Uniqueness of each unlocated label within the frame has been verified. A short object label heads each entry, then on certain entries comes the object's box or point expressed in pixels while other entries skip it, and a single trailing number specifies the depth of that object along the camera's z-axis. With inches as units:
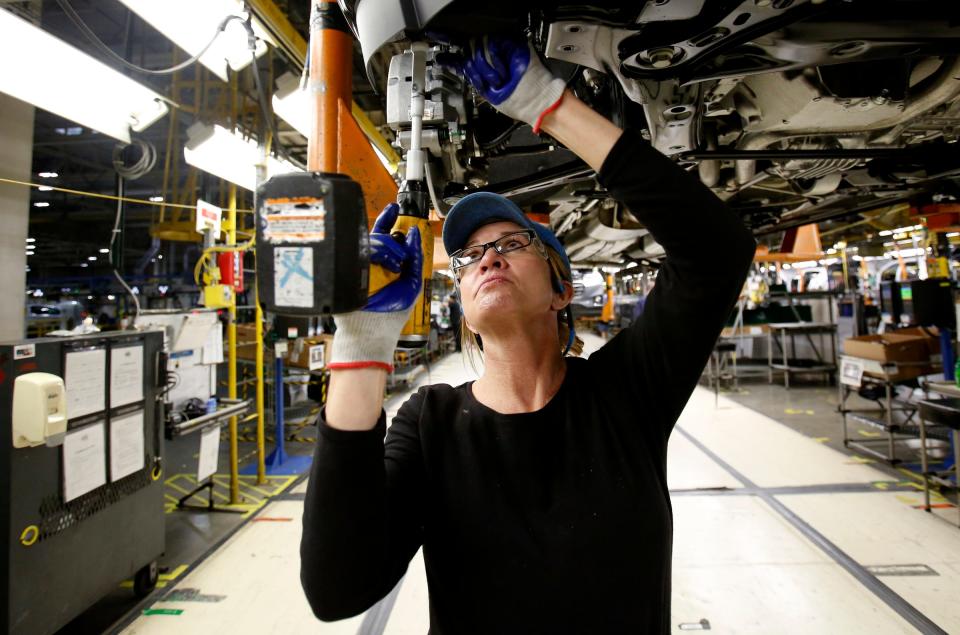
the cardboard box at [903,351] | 164.9
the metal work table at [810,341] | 299.6
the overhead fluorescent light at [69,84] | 69.7
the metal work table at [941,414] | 112.1
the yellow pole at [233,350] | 135.9
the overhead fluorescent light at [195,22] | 68.6
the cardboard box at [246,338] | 174.0
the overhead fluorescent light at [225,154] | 109.3
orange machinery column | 46.8
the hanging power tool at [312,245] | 25.0
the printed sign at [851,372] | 168.9
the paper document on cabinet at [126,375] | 92.3
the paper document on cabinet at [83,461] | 80.0
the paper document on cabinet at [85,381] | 82.4
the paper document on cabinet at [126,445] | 90.7
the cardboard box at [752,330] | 309.9
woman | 27.7
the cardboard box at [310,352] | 174.4
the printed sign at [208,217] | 127.5
